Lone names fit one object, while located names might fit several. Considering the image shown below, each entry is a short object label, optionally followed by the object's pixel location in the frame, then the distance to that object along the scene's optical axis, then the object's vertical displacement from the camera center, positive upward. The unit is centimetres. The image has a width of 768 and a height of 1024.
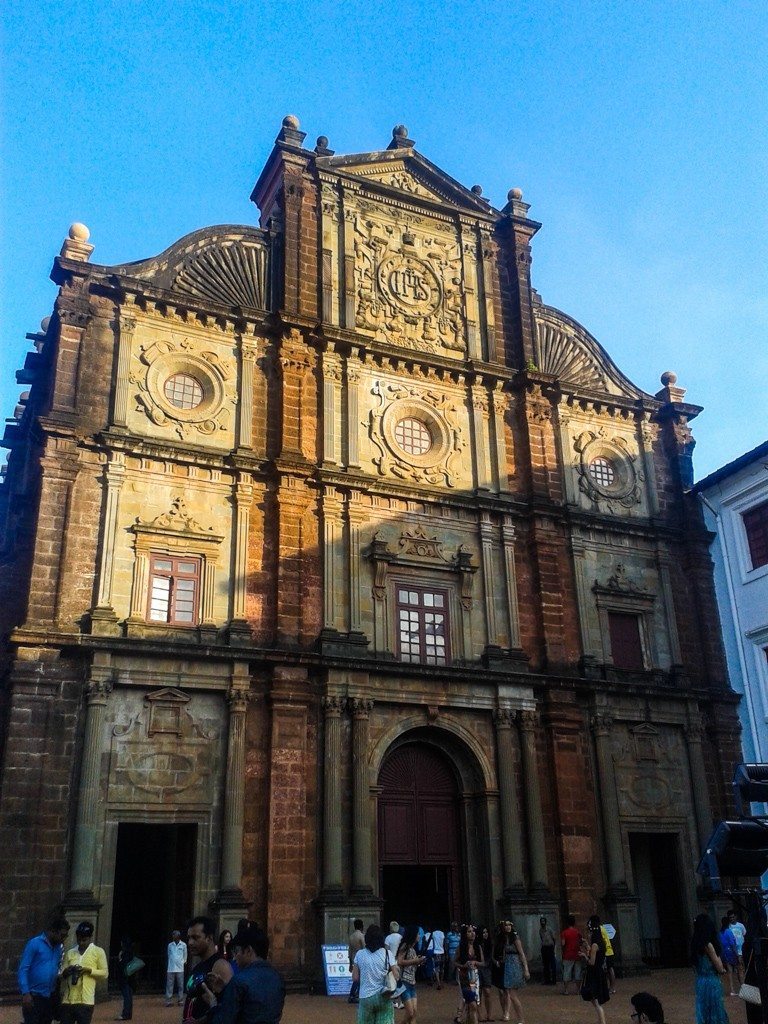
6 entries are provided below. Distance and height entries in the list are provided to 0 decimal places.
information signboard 1881 -168
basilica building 1981 +649
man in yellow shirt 1058 -96
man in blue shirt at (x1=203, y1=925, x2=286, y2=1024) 633 -72
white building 2688 +803
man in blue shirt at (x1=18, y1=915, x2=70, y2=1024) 1020 -88
